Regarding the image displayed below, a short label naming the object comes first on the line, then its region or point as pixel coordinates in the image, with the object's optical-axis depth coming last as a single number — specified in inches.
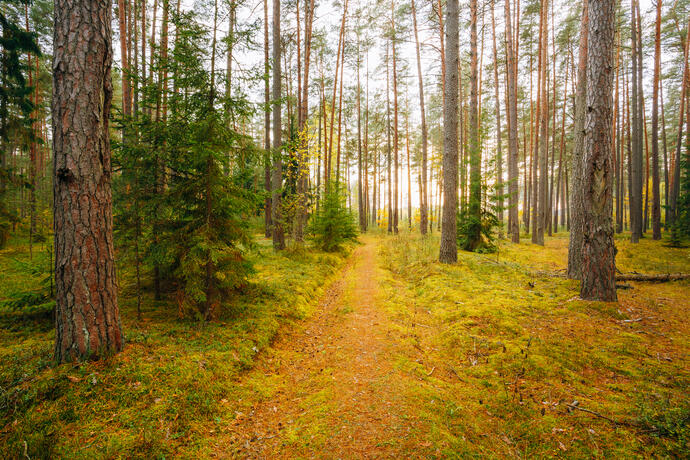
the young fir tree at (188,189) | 166.7
